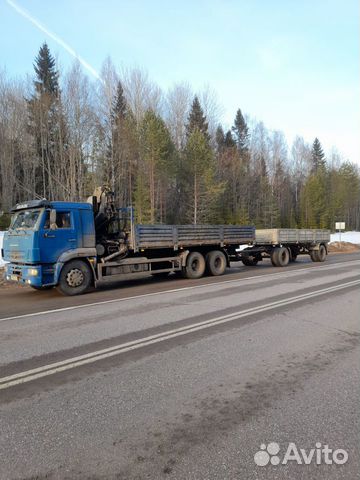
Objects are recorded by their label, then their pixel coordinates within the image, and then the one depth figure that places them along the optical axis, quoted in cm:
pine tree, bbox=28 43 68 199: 3525
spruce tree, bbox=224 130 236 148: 5609
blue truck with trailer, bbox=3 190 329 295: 979
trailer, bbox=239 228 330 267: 1733
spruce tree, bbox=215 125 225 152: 5468
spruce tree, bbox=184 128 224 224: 3822
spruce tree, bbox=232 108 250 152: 6041
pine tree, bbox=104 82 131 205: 3619
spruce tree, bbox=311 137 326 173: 7250
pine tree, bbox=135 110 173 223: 3472
